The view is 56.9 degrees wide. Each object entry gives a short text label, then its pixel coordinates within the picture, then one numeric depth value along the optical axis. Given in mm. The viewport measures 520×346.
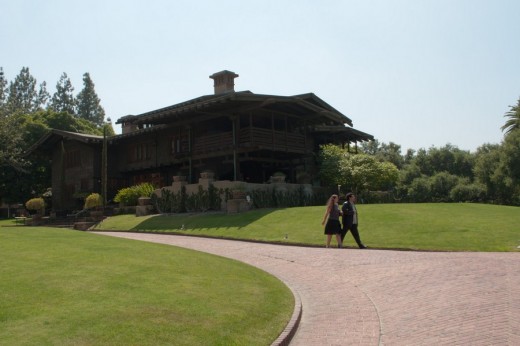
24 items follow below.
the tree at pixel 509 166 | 42312
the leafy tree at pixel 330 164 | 32375
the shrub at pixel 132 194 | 33047
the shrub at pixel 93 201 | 32188
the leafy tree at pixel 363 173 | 31688
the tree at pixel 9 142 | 40844
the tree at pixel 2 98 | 42584
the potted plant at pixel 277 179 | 28784
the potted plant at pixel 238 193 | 25344
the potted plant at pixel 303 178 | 31234
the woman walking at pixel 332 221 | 15836
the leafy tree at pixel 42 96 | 102169
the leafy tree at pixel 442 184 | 57031
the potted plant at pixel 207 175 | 28139
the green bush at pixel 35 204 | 34406
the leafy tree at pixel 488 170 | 48625
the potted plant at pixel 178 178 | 30094
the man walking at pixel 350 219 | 15648
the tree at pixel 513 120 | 48250
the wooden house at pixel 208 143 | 30250
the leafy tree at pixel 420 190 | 55806
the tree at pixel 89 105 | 104875
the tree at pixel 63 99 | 104312
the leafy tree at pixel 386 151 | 77000
